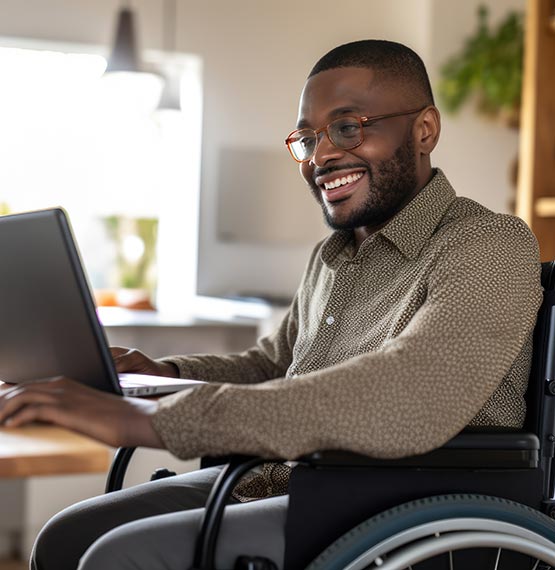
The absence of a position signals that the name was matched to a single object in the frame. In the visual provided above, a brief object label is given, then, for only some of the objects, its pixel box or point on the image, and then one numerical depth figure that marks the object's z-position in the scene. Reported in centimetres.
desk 177
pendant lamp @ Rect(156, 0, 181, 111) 495
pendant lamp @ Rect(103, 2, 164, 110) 420
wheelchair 191
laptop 193
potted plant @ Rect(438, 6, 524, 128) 509
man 188
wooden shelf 357
